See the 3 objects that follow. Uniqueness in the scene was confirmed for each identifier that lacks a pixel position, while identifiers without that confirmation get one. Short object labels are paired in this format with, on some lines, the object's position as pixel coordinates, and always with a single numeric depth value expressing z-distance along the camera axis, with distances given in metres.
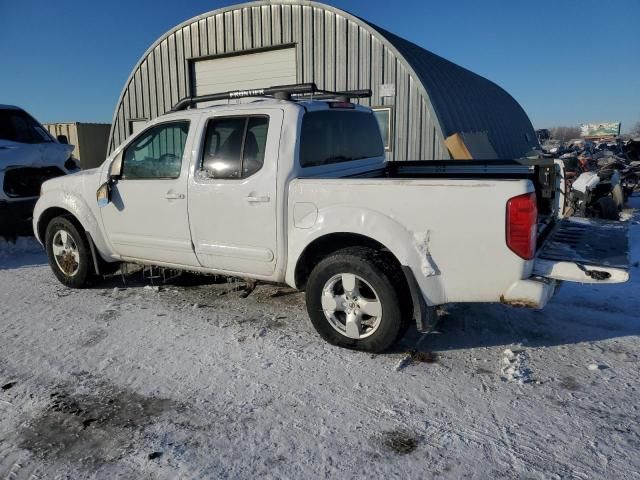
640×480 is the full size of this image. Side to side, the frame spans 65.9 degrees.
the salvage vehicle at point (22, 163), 7.32
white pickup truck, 3.18
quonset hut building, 10.76
